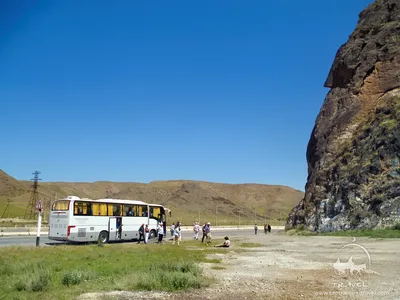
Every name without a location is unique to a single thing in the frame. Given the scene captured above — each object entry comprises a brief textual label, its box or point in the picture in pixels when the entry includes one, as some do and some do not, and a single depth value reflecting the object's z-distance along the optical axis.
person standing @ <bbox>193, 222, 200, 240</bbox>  41.94
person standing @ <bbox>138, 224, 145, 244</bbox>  32.90
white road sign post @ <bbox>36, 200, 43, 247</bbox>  25.87
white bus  29.16
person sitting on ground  29.20
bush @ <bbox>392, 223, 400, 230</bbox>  34.01
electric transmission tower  90.30
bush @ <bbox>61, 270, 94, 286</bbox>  12.96
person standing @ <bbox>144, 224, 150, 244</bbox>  32.61
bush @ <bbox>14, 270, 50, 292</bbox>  11.88
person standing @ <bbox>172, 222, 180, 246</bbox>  32.95
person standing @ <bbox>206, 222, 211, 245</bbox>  36.13
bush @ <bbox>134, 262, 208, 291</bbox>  12.21
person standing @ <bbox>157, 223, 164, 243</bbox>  34.97
